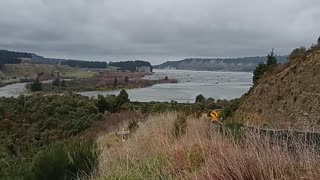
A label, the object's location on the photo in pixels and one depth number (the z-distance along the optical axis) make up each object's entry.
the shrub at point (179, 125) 9.09
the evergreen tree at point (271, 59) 46.93
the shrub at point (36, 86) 107.31
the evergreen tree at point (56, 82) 123.62
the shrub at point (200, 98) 64.28
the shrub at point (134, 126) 14.96
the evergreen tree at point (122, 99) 62.22
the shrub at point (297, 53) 32.96
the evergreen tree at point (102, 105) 60.46
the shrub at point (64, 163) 6.75
